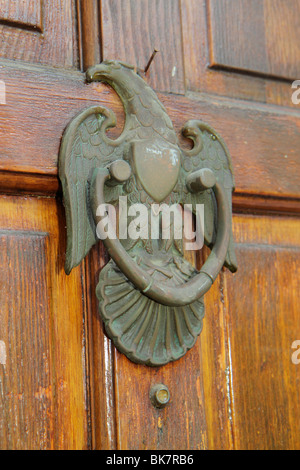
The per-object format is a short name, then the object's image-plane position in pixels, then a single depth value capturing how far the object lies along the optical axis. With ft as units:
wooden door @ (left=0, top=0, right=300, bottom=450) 3.44
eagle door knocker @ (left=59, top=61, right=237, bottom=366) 3.46
